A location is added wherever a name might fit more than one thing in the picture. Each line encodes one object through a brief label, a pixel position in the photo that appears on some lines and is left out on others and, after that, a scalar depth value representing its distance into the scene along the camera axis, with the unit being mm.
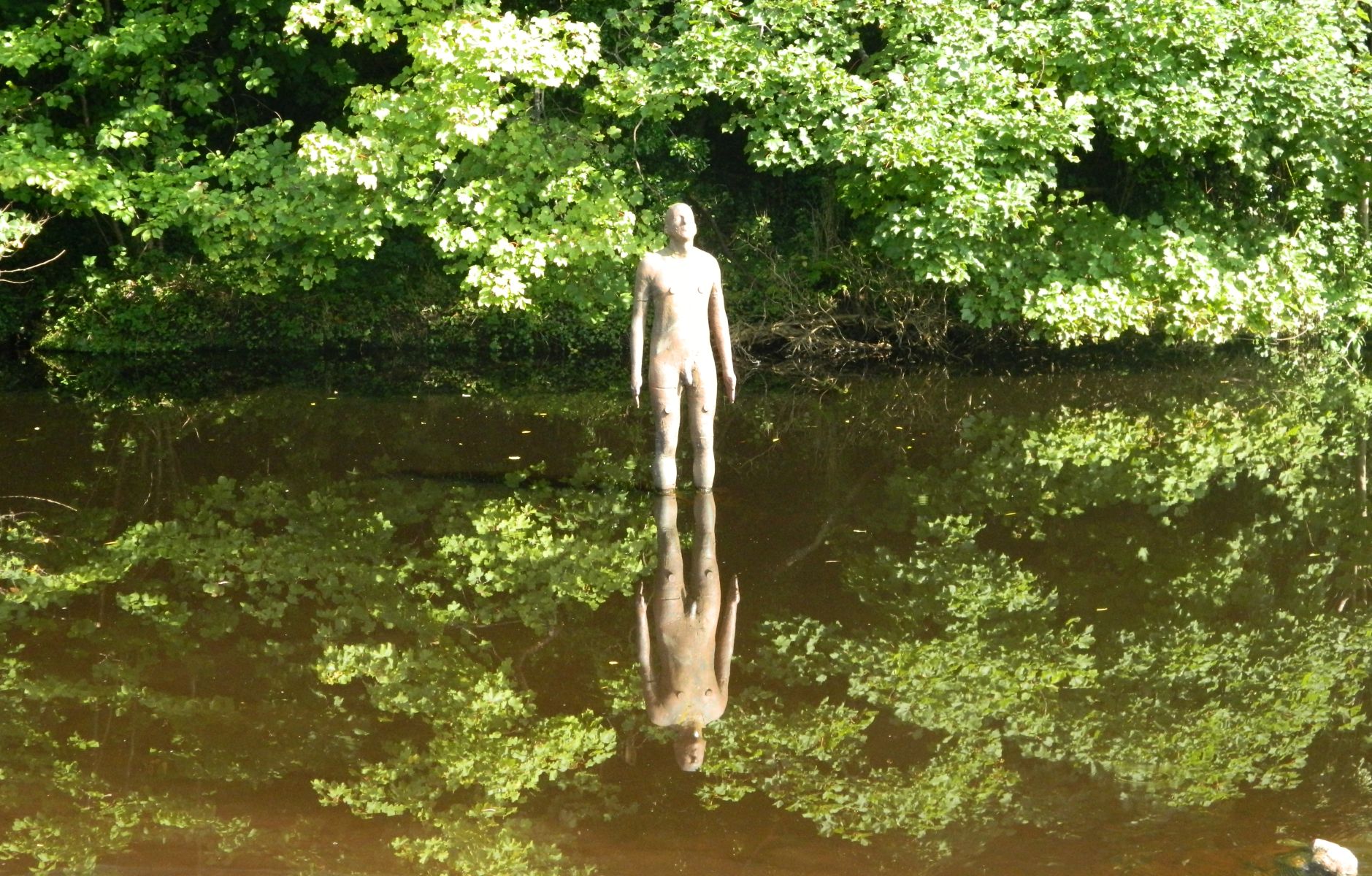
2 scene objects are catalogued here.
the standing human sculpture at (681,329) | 19187
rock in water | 8672
